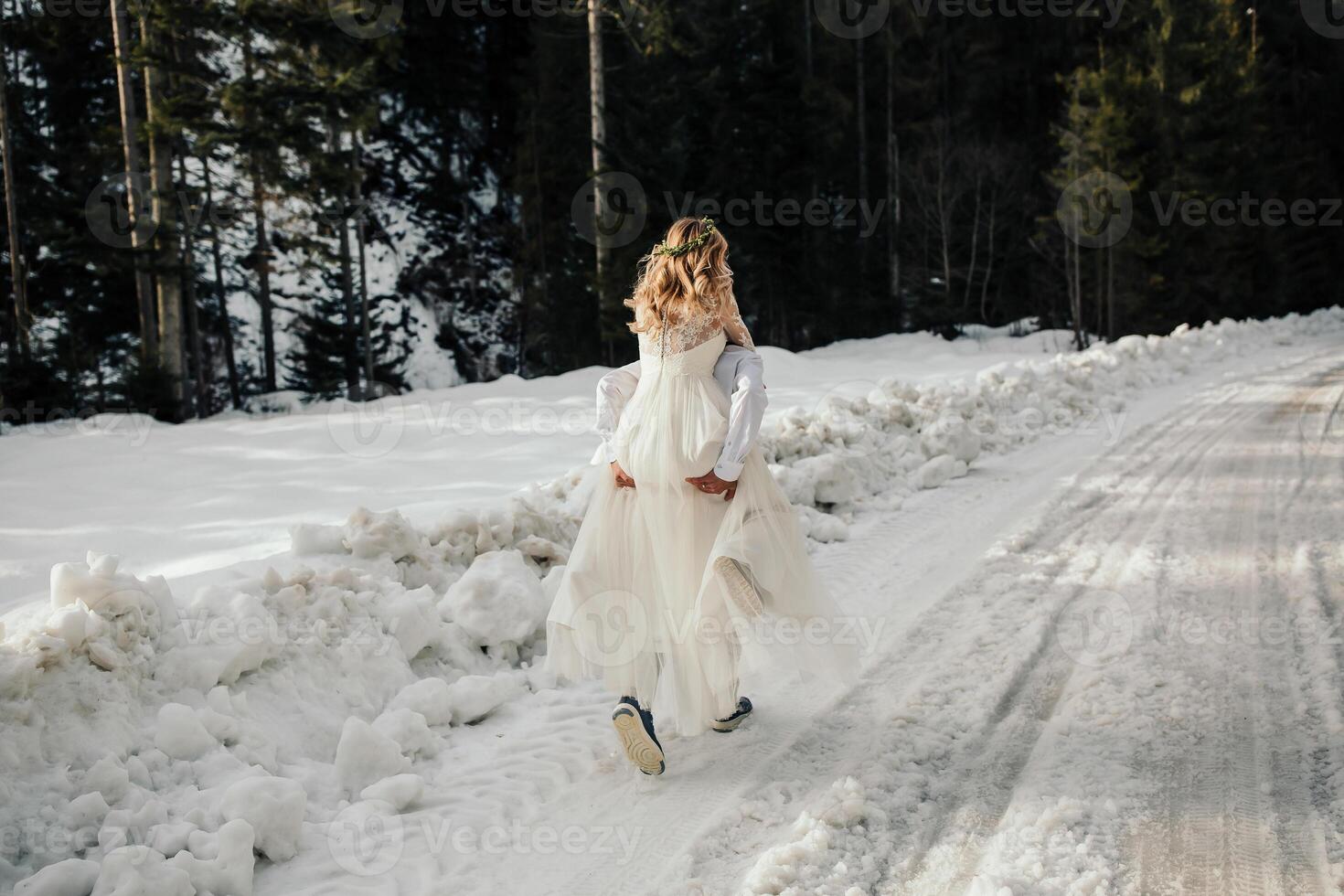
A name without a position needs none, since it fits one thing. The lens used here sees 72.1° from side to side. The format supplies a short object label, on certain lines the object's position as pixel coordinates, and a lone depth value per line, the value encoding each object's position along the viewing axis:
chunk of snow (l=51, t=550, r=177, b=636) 3.33
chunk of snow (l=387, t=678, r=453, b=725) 3.75
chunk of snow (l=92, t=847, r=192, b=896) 2.45
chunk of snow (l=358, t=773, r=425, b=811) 3.16
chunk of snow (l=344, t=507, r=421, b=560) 4.55
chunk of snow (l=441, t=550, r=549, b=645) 4.33
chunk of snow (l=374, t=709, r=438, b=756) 3.50
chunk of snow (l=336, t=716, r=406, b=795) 3.27
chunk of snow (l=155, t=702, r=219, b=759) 3.14
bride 3.41
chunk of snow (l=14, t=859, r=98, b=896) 2.49
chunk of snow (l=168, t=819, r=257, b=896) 2.59
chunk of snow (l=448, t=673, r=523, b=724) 3.83
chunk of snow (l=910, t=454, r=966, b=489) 7.59
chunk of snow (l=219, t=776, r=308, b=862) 2.84
